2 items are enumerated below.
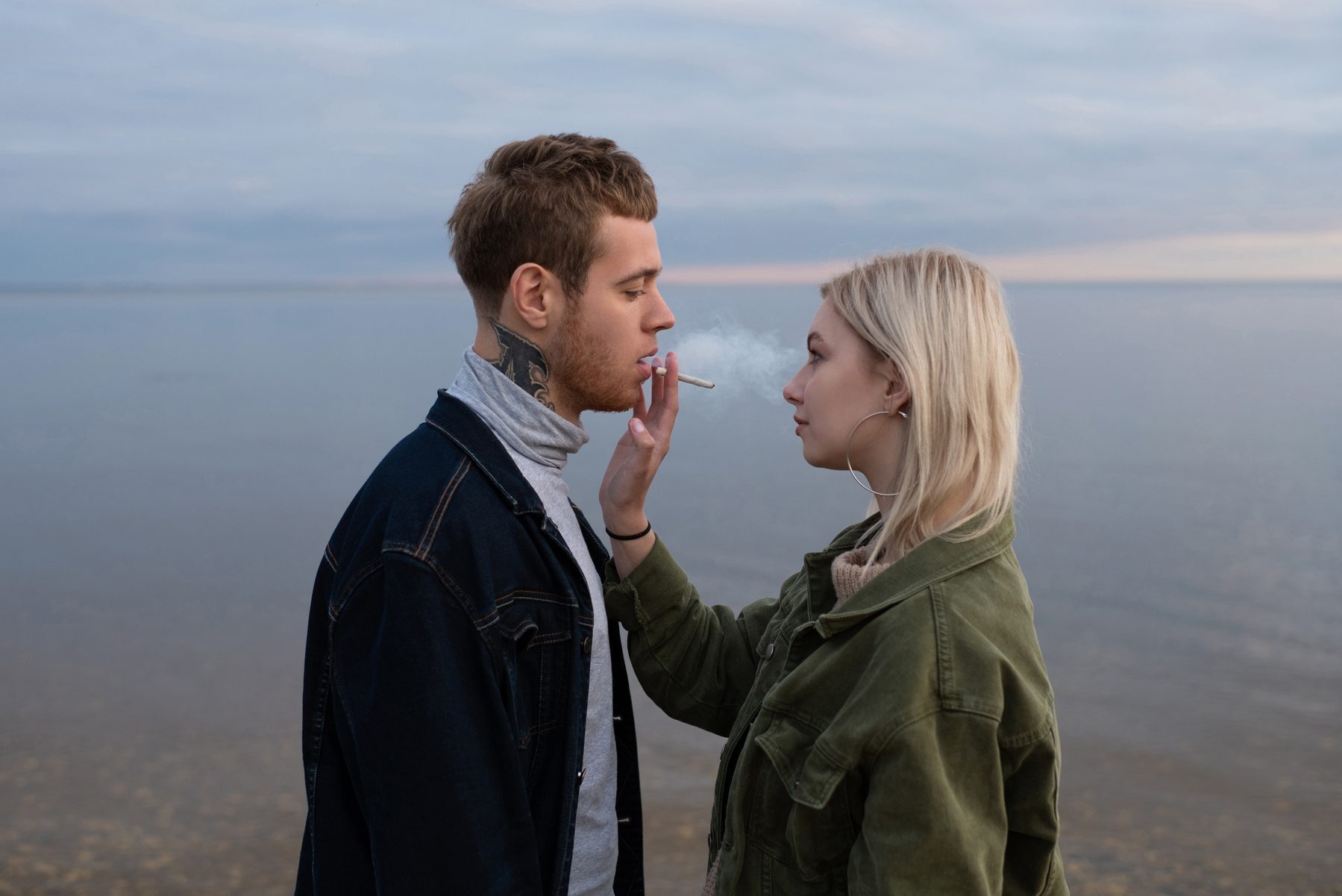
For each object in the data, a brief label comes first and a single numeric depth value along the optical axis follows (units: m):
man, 2.55
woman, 2.32
